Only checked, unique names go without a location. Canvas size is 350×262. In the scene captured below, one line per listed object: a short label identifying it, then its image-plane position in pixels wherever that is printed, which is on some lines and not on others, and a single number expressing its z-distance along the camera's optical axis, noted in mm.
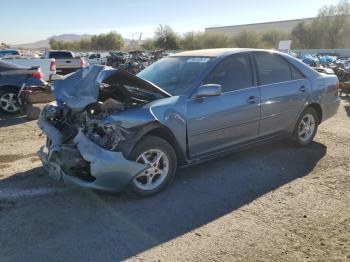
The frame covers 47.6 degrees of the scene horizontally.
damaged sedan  4297
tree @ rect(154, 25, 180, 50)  75312
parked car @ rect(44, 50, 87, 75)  25297
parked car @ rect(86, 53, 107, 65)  35116
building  97600
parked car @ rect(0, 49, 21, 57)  35878
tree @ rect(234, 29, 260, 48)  73062
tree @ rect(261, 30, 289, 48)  73625
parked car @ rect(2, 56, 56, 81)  14430
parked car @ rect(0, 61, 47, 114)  9586
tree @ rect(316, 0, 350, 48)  72250
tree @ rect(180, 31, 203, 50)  75562
